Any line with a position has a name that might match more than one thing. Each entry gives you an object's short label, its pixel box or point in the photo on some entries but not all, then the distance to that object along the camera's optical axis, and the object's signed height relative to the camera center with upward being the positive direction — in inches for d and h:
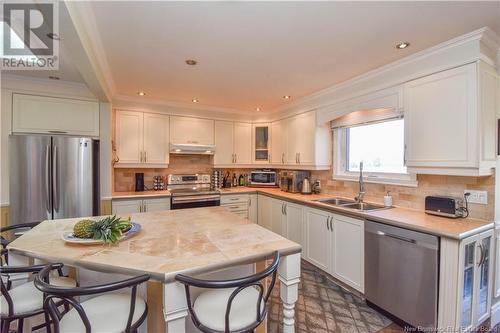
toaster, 79.0 -14.3
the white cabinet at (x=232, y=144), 167.3 +14.6
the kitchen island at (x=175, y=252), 44.3 -19.5
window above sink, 104.3 +8.8
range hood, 148.5 +9.6
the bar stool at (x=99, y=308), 38.3 -28.9
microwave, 174.6 -10.6
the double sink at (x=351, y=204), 106.8 -18.9
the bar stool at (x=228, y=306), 41.1 -29.2
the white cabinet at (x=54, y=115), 106.0 +22.6
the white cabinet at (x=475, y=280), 66.0 -34.3
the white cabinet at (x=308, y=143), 134.3 +12.6
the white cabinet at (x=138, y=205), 126.4 -23.0
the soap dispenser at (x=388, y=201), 102.0 -15.8
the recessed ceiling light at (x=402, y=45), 76.6 +39.0
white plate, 56.0 -18.3
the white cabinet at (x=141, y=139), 137.9 +14.7
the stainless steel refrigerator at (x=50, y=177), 101.3 -6.4
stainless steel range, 138.4 -17.3
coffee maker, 147.3 -10.0
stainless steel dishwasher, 69.0 -34.6
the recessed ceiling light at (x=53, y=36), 61.7 +34.1
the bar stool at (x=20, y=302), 48.1 -29.9
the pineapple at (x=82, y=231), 57.9 -16.6
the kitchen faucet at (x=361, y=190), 109.1 -12.1
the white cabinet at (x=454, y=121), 70.5 +14.1
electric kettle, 141.3 -13.7
